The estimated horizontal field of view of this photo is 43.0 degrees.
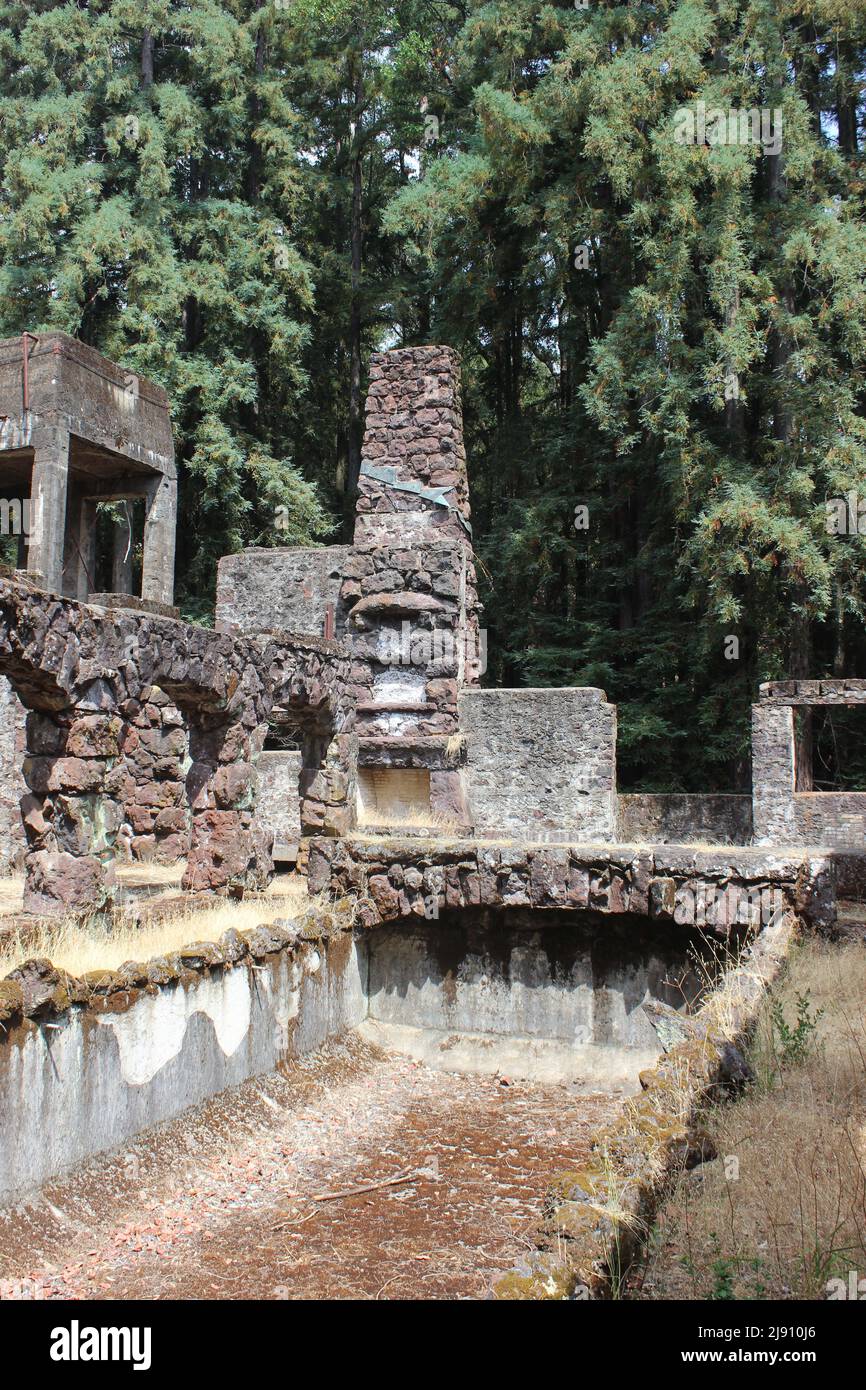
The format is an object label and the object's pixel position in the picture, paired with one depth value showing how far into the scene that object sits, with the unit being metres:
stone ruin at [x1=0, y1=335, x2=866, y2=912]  9.91
